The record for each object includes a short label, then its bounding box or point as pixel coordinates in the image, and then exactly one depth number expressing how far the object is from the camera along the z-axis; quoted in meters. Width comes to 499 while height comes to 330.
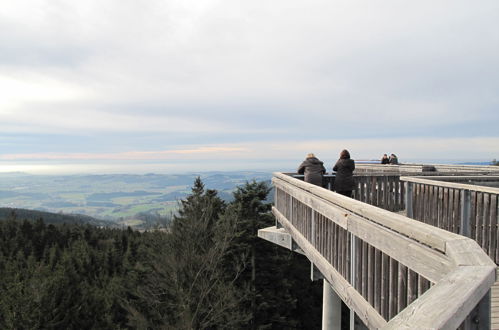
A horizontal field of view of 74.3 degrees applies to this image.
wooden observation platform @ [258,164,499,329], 1.66
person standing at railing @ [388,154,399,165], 20.36
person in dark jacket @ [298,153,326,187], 8.38
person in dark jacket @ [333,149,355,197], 8.04
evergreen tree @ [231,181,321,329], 25.48
